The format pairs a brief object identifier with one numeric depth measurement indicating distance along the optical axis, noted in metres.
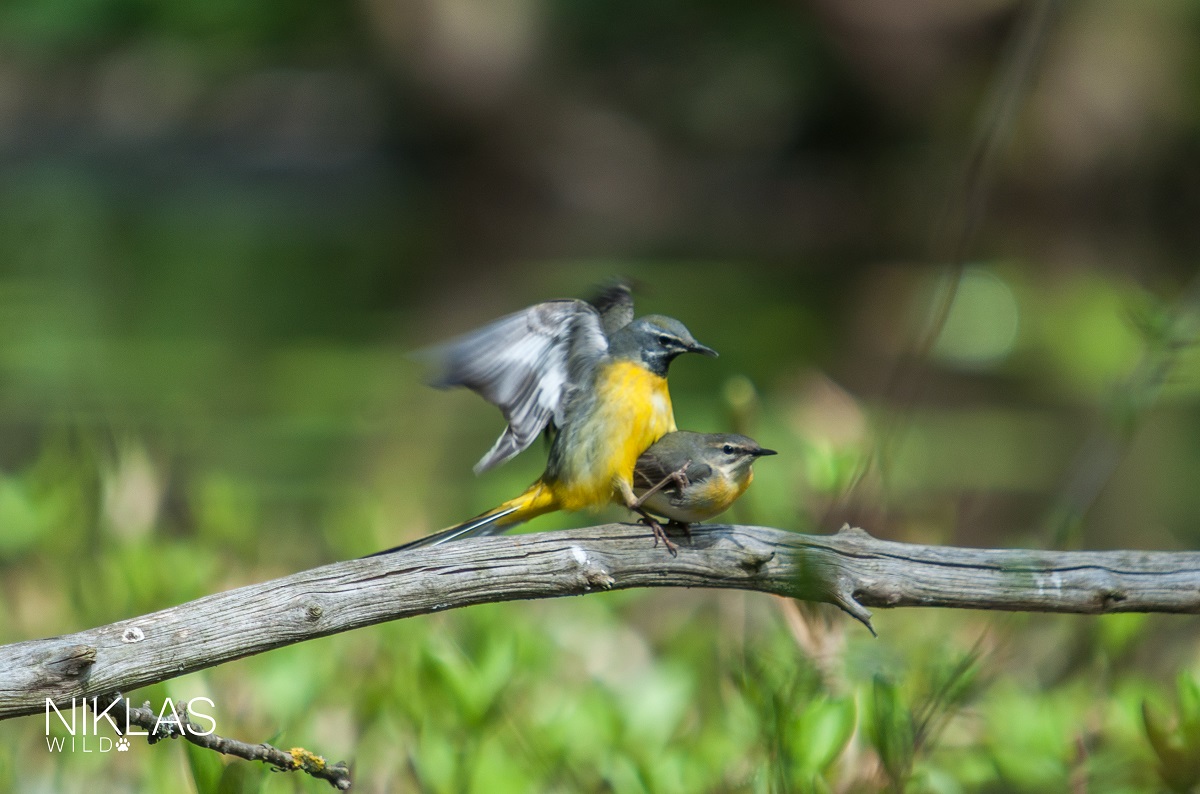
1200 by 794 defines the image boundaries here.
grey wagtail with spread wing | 6.63
